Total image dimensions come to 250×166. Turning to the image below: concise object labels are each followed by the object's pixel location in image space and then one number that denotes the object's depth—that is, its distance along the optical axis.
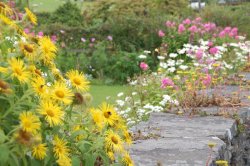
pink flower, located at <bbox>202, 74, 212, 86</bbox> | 6.59
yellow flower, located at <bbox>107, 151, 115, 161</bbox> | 2.45
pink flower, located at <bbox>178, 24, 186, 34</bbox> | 12.93
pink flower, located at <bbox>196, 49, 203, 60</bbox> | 8.66
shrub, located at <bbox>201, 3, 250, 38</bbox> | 17.74
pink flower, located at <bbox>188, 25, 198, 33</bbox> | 13.06
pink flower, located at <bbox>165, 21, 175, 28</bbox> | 13.86
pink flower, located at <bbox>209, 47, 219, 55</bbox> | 9.09
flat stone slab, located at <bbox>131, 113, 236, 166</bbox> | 3.58
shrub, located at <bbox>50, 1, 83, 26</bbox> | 19.61
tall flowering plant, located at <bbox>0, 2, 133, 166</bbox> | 2.09
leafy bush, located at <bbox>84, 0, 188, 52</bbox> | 15.26
